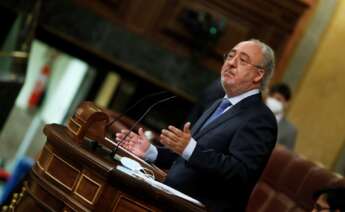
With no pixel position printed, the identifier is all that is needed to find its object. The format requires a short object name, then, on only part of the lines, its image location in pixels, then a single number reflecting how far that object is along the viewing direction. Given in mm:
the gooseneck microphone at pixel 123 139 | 5900
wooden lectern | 5223
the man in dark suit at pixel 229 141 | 5594
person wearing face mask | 11219
